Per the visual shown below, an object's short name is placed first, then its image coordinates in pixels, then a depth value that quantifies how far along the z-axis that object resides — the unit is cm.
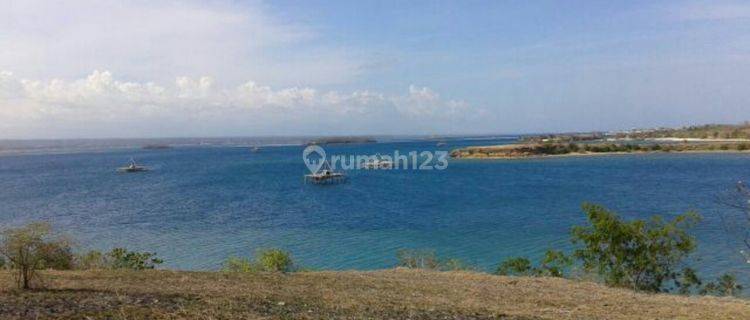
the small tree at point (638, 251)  1700
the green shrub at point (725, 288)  1648
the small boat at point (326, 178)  7506
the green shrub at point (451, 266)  1860
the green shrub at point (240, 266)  1747
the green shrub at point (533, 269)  1870
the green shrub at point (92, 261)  1681
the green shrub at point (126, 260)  1692
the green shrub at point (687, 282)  1706
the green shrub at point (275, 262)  1794
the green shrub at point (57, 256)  1146
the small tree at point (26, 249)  1057
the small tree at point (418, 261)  1938
